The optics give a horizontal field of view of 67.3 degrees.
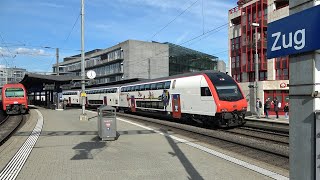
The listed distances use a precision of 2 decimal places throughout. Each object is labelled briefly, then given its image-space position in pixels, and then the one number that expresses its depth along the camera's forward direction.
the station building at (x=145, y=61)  59.62
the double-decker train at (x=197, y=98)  12.60
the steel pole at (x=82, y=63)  16.63
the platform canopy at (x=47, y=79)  26.85
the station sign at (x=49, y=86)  28.58
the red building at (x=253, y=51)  25.31
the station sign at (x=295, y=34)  2.09
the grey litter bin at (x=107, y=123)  8.94
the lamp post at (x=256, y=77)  21.16
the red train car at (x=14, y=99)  22.88
